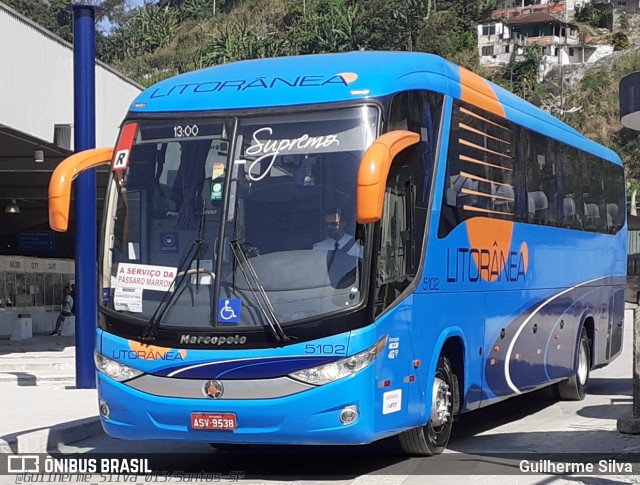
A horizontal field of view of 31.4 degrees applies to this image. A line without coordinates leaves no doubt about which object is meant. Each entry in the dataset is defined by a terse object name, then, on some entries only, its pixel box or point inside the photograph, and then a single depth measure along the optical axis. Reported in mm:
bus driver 9086
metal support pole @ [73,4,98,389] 16250
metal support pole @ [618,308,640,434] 11492
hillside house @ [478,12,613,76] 119875
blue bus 8977
